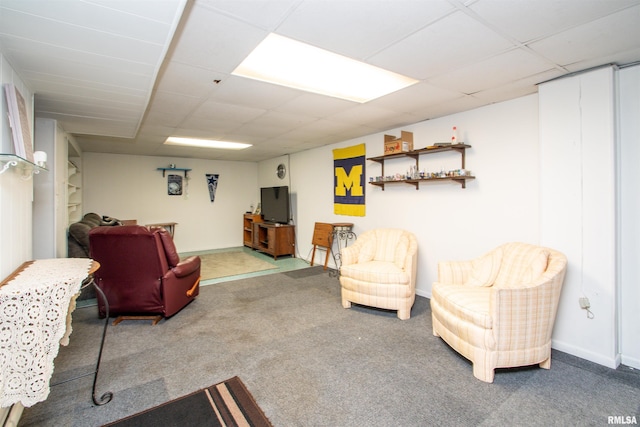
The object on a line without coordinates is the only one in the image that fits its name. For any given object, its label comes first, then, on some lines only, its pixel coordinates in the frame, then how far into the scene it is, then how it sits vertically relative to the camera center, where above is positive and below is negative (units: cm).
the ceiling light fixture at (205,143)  513 +130
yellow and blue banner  481 +55
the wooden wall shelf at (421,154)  333 +71
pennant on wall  734 +74
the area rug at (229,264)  515 -100
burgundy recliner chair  291 -58
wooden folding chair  519 -44
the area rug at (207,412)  173 -122
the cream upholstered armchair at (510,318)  211 -79
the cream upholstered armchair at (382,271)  322 -66
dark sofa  378 -34
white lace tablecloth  135 -56
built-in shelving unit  488 +39
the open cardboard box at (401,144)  383 +89
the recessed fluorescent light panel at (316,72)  235 +126
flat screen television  640 +21
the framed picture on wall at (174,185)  688 +68
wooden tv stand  625 -57
